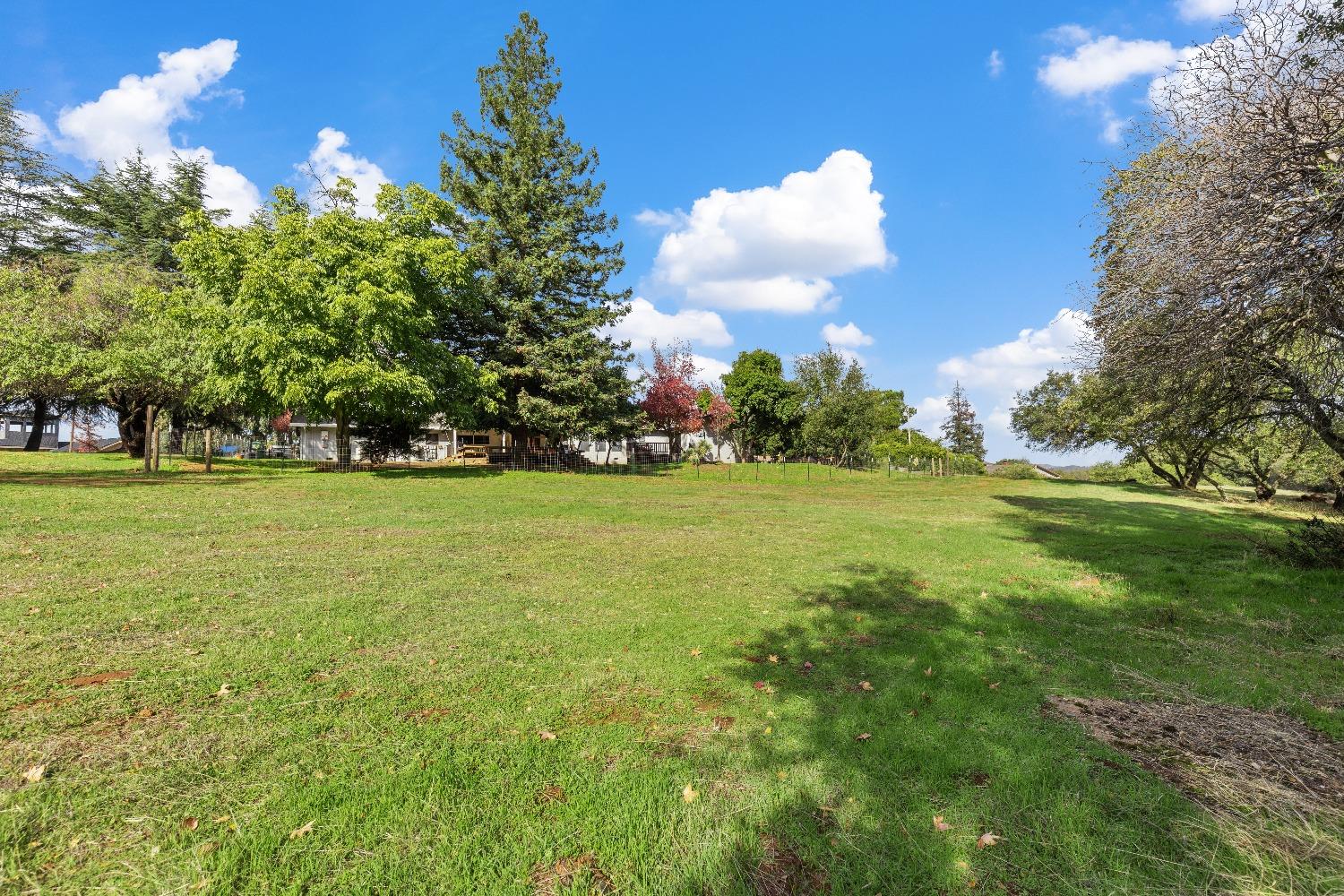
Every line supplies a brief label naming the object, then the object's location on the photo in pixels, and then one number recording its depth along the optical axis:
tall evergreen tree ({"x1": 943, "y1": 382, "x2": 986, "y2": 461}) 54.22
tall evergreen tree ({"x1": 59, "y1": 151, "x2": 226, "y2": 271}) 31.67
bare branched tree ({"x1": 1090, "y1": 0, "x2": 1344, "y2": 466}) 5.86
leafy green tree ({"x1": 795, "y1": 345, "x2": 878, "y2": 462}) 38.28
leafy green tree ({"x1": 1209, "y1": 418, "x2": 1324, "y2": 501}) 20.59
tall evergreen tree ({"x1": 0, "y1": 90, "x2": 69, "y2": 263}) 30.56
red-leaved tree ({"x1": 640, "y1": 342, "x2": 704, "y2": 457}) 40.31
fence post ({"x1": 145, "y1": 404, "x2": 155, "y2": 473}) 18.80
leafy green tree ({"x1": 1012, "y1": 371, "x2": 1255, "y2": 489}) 8.96
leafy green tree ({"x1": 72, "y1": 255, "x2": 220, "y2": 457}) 19.36
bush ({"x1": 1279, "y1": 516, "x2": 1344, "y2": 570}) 8.75
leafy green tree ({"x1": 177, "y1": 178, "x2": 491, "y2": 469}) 18.56
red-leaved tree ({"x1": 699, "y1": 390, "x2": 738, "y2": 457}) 43.66
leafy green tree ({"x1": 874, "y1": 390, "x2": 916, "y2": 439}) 44.38
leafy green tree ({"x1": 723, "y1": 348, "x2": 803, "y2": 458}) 43.19
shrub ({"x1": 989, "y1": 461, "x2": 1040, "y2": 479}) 43.34
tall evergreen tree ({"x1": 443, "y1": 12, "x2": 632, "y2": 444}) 25.80
